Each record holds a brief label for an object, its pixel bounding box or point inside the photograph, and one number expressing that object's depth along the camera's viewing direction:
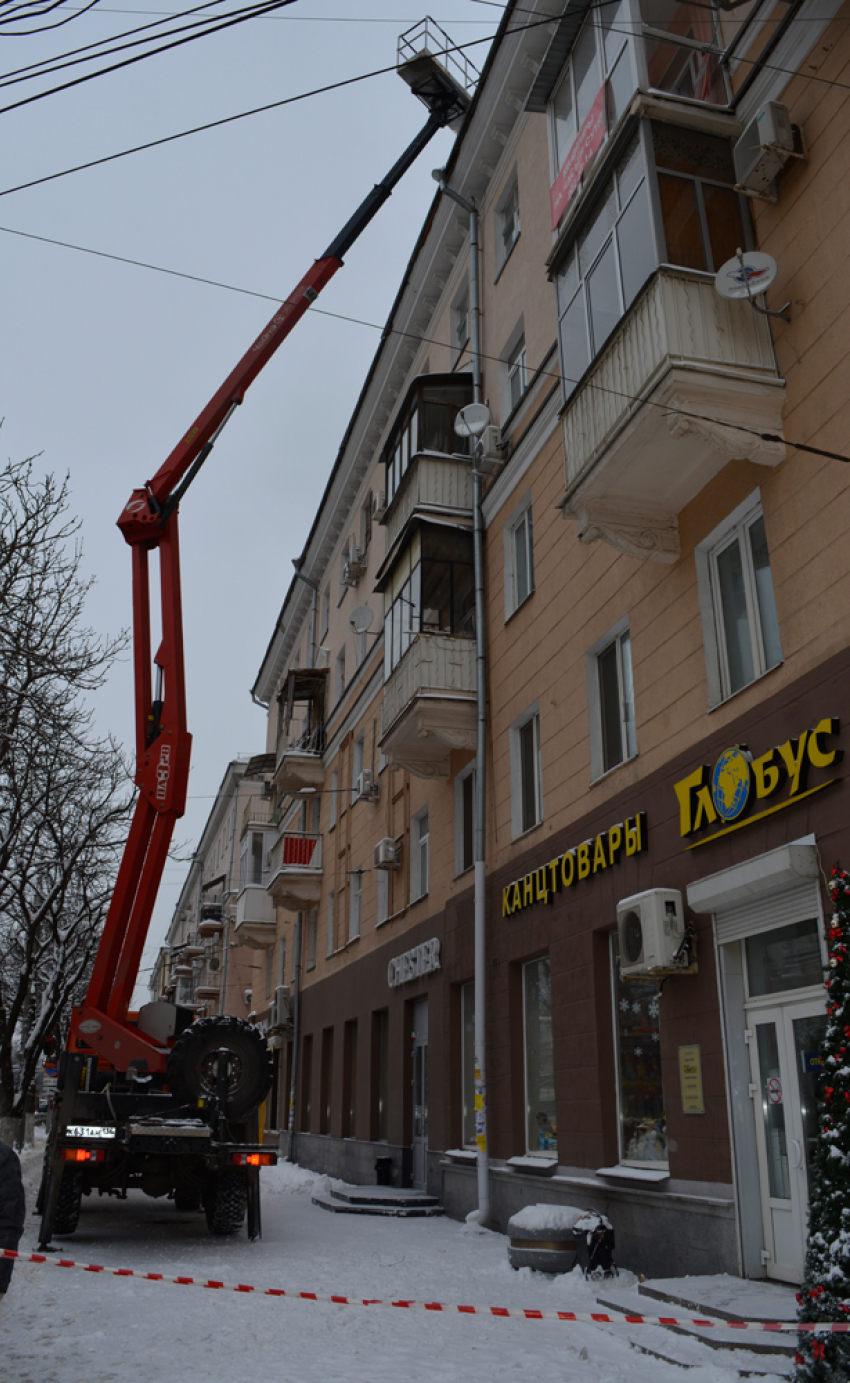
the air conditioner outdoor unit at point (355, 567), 26.00
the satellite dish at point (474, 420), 15.95
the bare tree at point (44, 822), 11.49
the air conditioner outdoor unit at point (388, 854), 20.09
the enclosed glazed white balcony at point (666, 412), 8.84
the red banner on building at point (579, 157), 11.03
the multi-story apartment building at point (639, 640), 8.38
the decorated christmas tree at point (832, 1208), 5.29
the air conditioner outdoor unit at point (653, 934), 9.29
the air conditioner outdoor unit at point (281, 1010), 29.02
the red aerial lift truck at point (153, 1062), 10.87
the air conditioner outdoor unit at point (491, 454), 15.90
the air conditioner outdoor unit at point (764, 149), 8.79
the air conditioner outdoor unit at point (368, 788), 22.08
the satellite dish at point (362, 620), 23.09
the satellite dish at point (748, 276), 8.61
